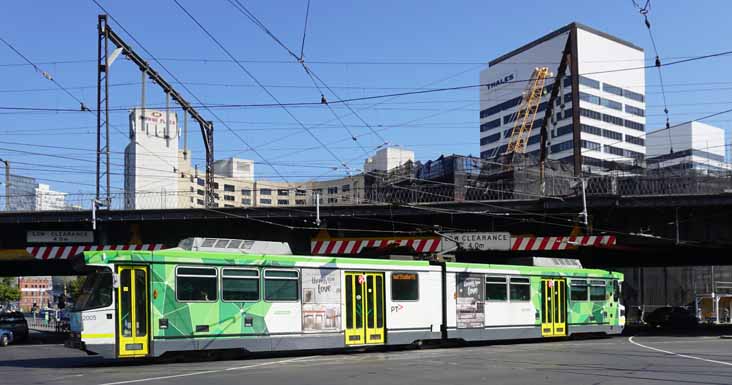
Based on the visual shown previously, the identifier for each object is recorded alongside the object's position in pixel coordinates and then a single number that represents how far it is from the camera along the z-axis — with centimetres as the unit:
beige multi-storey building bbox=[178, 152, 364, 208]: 12236
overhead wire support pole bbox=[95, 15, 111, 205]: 3488
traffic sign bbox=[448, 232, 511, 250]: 3128
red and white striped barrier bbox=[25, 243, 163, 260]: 3391
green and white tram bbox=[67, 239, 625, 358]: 1761
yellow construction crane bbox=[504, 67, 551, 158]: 11725
